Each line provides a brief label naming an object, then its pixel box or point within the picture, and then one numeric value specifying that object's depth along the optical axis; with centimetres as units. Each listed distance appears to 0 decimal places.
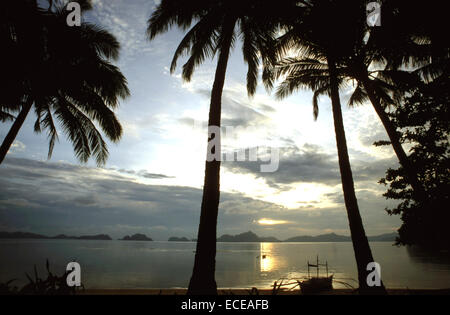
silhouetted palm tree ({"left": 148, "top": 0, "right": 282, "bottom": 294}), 616
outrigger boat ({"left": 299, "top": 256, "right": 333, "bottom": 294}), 1847
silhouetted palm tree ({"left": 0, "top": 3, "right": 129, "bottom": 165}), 878
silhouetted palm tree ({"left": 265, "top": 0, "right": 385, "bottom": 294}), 748
